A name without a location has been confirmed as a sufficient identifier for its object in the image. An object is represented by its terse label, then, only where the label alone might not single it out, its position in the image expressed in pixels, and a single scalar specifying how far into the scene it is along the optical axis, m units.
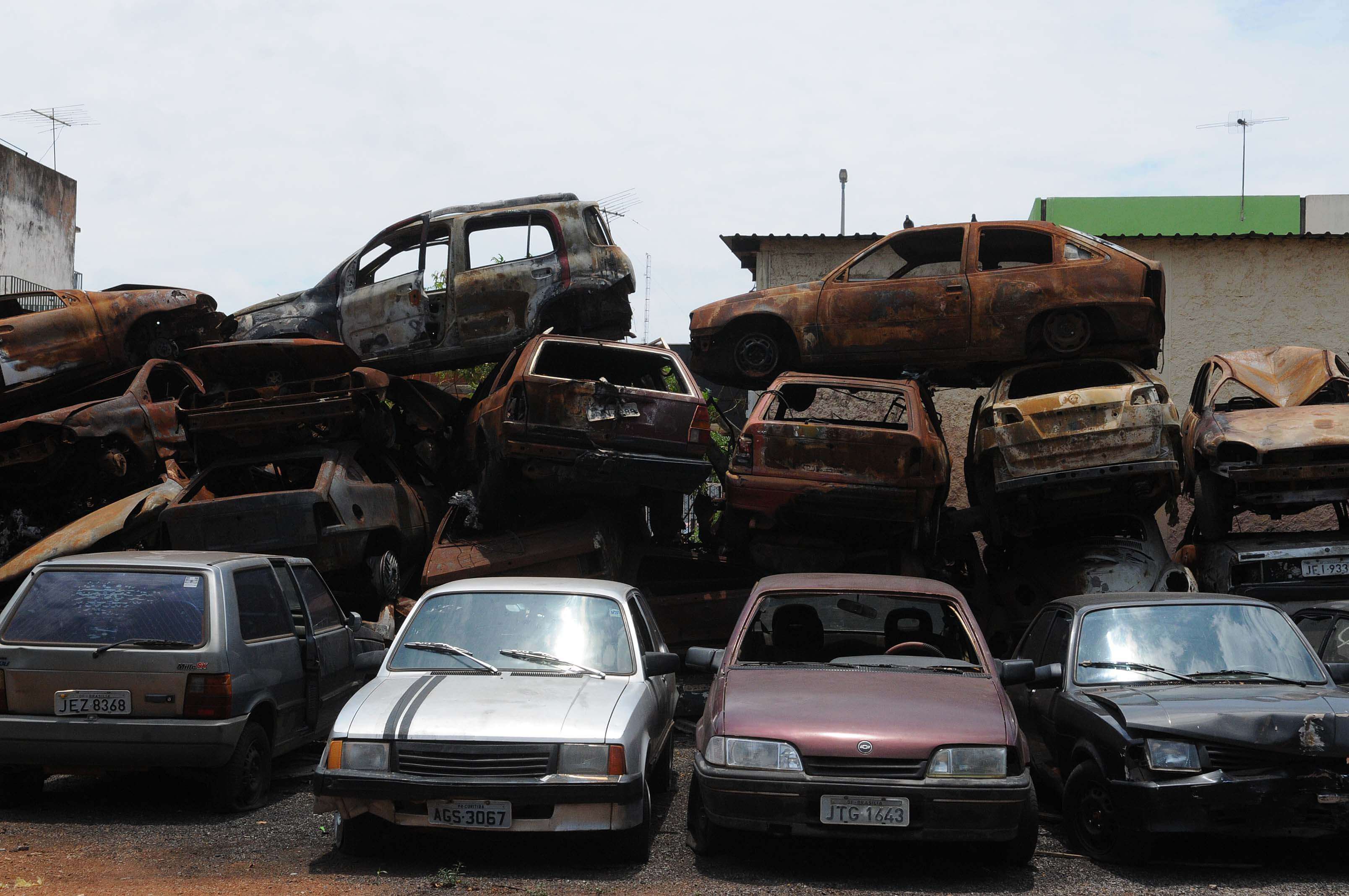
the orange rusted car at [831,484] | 9.59
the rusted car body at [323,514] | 9.68
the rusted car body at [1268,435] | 9.74
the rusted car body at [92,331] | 12.77
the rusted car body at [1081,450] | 9.68
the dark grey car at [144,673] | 6.22
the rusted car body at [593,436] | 9.75
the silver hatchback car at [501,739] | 5.30
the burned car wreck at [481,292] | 12.49
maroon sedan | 5.20
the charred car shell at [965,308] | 11.44
